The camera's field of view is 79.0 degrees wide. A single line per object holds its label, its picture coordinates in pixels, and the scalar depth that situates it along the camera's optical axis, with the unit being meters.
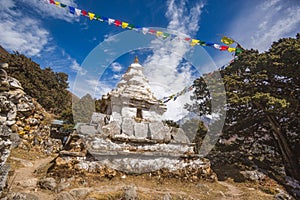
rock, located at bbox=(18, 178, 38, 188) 4.52
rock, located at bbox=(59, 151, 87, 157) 5.09
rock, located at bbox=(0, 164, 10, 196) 3.67
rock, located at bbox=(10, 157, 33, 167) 7.00
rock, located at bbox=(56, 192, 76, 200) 3.98
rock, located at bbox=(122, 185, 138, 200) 4.18
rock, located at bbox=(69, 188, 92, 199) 4.10
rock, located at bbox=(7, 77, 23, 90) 4.09
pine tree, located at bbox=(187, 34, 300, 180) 8.30
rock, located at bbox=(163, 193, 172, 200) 4.52
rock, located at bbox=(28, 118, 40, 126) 10.33
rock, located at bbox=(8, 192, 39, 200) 3.65
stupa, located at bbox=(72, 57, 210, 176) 5.50
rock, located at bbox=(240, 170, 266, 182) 7.75
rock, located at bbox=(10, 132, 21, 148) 8.80
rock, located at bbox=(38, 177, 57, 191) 4.45
